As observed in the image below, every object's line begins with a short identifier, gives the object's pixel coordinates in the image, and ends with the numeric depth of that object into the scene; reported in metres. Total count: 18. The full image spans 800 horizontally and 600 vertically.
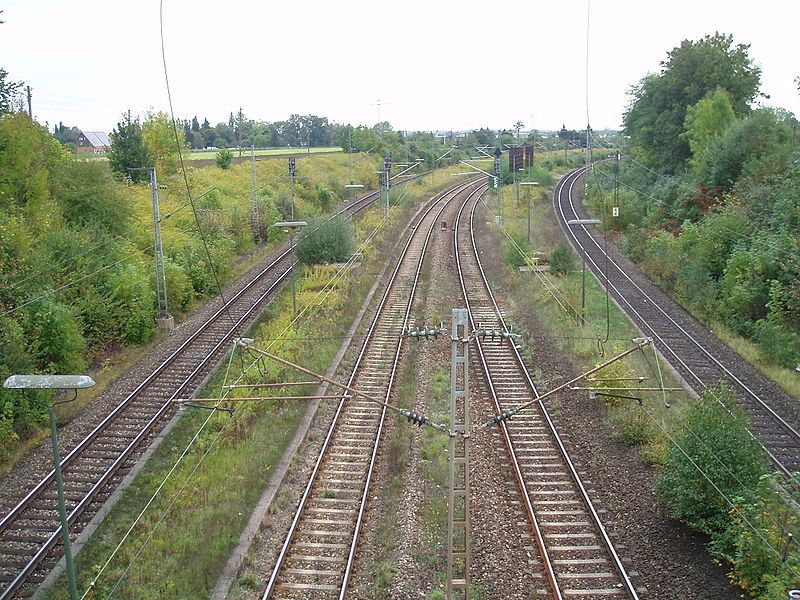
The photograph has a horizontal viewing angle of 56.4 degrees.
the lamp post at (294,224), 24.04
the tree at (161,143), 47.56
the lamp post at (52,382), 8.36
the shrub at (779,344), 20.97
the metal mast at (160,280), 23.55
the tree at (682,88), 43.25
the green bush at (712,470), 12.31
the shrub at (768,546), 10.28
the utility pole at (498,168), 45.32
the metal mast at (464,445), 9.73
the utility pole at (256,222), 42.15
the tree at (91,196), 28.17
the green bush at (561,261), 33.53
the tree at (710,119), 40.25
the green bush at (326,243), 34.03
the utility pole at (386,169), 47.19
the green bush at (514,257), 34.72
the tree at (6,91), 24.81
